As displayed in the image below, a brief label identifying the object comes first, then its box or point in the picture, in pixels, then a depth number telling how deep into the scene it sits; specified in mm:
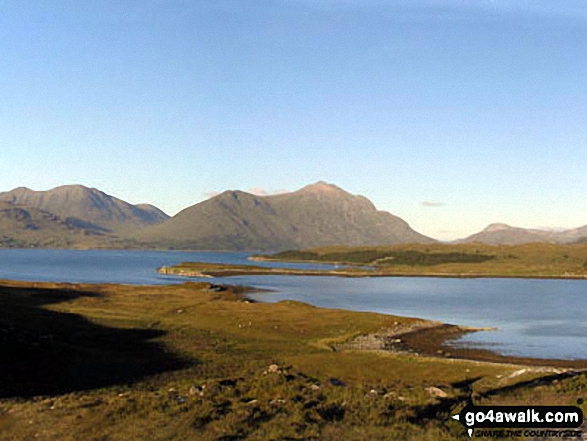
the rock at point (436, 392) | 36231
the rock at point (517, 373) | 49469
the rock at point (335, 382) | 43394
